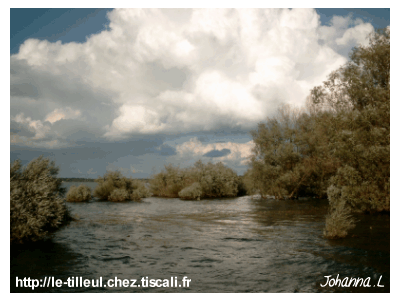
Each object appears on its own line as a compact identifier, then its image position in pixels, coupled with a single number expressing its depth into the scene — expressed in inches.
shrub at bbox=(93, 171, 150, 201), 1718.8
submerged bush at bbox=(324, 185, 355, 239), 650.2
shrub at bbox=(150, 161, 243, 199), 2171.5
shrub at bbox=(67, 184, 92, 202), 1588.3
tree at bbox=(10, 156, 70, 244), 521.3
